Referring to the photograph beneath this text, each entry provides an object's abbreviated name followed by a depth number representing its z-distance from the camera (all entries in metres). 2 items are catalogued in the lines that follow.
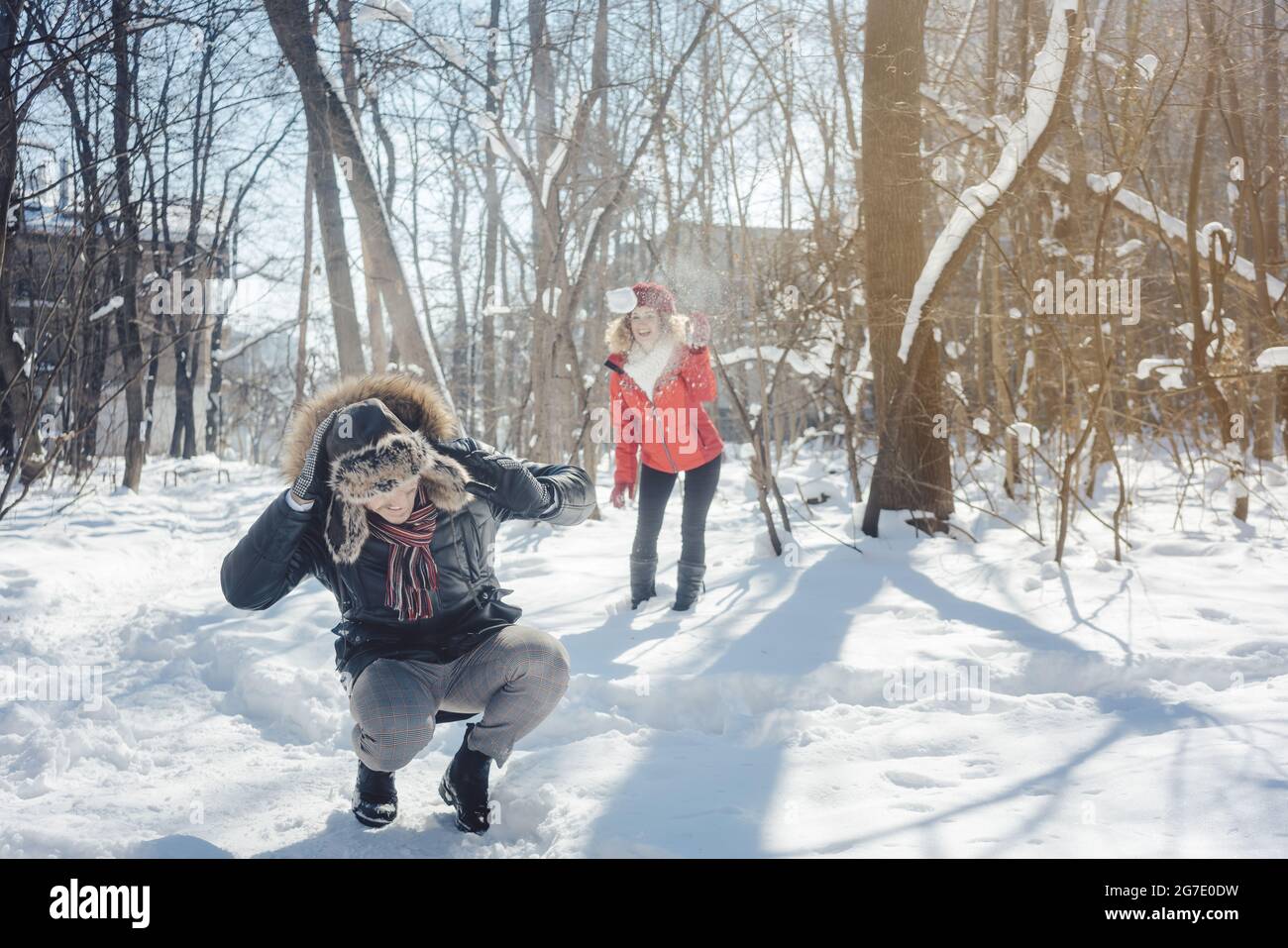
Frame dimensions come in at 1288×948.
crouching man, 2.28
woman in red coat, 4.54
